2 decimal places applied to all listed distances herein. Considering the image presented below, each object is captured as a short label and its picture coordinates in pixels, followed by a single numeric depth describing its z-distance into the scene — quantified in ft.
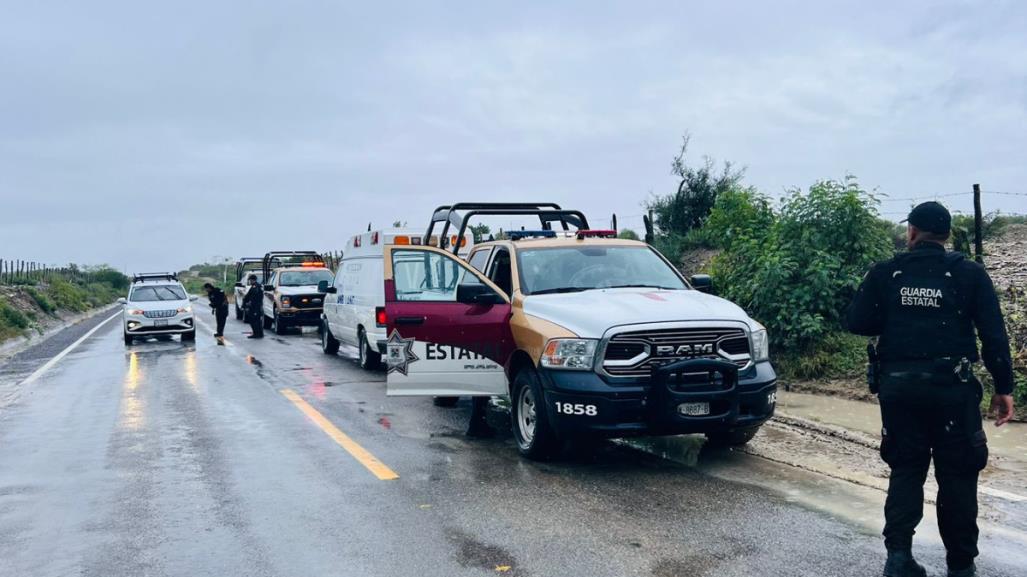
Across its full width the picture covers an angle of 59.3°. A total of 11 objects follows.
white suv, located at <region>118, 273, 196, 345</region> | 69.77
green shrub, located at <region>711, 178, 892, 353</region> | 39.42
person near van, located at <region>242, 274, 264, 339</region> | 71.92
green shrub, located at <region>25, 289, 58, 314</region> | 123.54
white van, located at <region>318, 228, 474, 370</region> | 47.21
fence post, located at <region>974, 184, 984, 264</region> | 40.24
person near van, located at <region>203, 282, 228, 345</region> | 72.95
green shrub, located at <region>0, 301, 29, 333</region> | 87.97
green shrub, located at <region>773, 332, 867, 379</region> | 37.52
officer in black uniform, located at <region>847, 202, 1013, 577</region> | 14.85
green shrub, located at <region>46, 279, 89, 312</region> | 144.05
